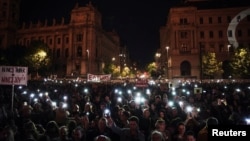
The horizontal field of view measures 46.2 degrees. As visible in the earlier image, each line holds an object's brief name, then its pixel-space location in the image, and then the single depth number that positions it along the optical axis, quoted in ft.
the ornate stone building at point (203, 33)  221.87
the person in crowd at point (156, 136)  20.40
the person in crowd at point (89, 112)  35.52
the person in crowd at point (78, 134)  22.97
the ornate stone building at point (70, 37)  281.95
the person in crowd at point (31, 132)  23.68
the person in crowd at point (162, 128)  24.99
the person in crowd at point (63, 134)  23.72
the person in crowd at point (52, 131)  23.54
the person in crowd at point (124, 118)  30.12
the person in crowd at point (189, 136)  21.02
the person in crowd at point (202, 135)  20.10
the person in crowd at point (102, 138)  19.61
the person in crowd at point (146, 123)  30.07
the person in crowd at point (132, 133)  24.09
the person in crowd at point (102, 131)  26.13
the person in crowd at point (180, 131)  24.60
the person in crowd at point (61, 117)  32.65
